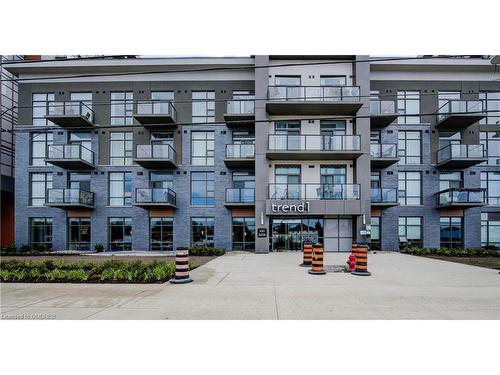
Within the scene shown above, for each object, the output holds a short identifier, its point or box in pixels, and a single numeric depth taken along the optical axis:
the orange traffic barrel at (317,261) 10.83
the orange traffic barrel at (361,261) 10.65
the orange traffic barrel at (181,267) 9.34
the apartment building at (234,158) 20.08
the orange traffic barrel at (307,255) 12.91
